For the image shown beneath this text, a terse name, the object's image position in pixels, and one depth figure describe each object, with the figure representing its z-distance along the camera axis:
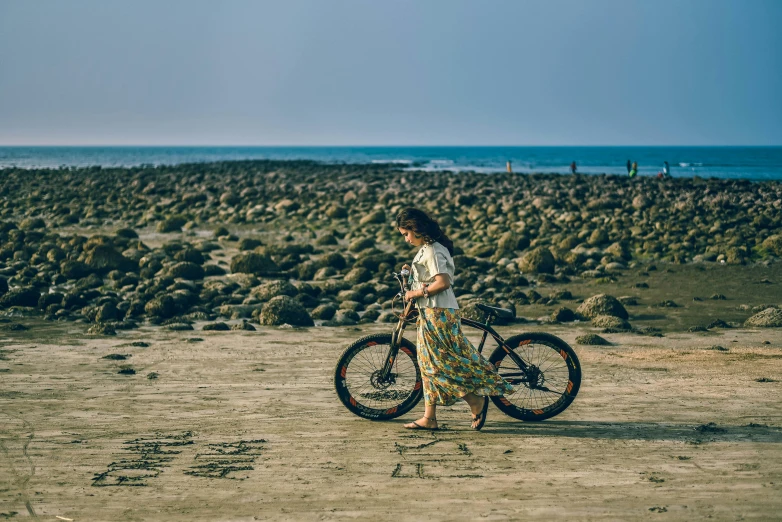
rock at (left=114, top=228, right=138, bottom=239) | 23.69
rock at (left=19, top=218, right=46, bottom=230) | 26.66
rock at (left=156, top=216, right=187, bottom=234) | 25.53
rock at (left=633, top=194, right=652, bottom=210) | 31.69
